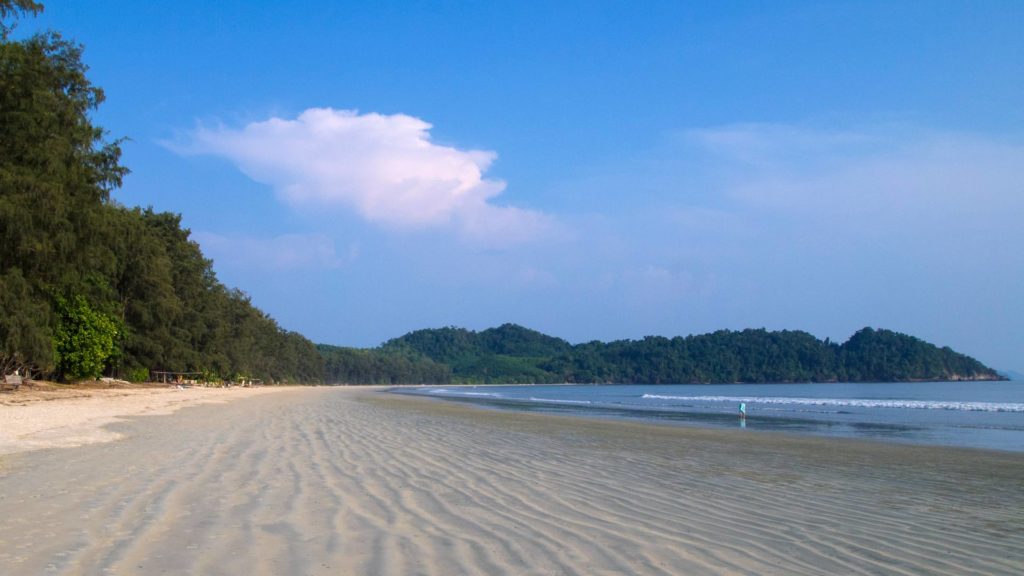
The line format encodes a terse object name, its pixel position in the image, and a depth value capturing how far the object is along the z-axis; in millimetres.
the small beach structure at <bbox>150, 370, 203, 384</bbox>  61344
